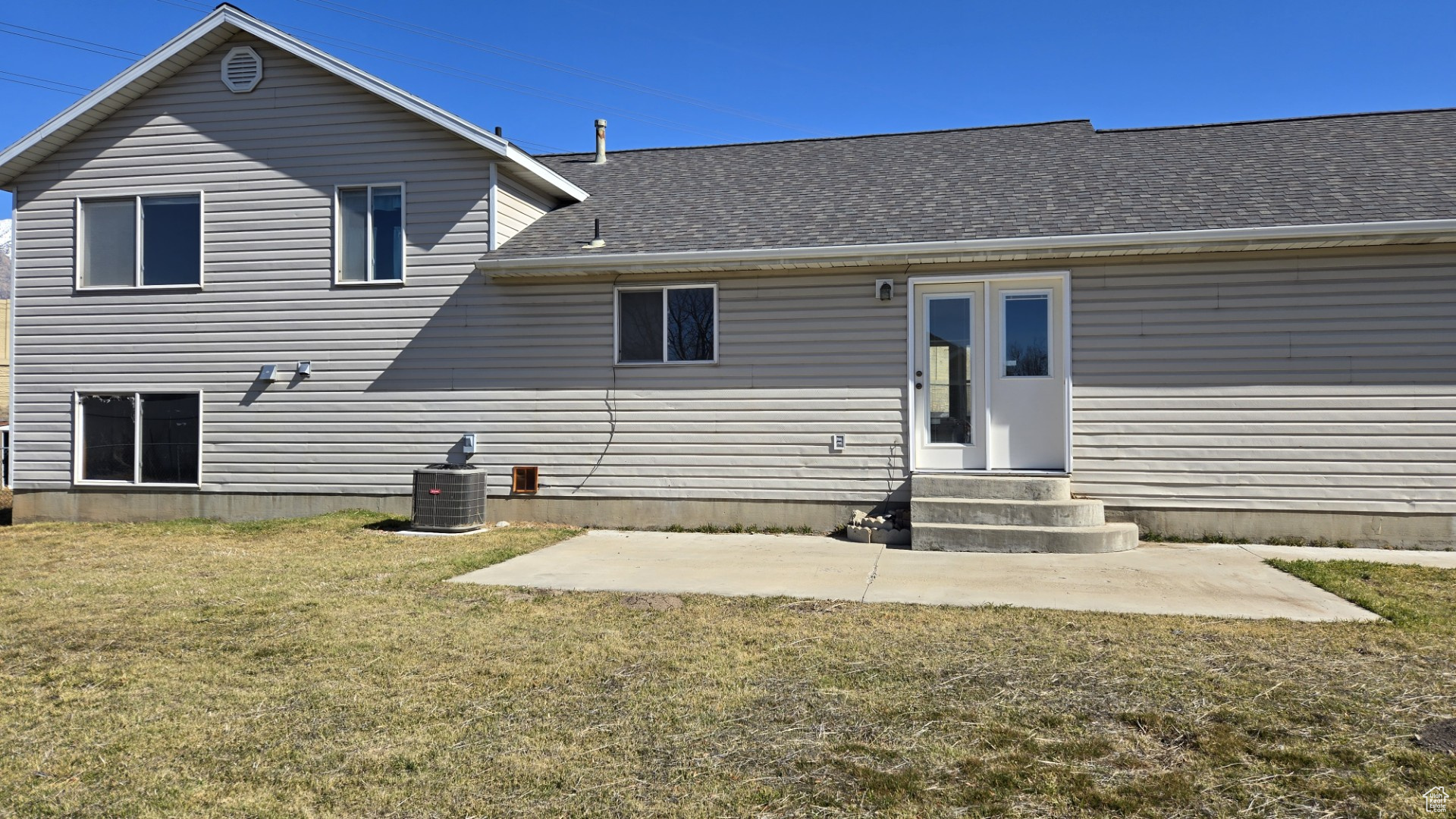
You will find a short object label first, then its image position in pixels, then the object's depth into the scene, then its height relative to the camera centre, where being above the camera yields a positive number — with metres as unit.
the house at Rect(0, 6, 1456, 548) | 8.68 +1.06
